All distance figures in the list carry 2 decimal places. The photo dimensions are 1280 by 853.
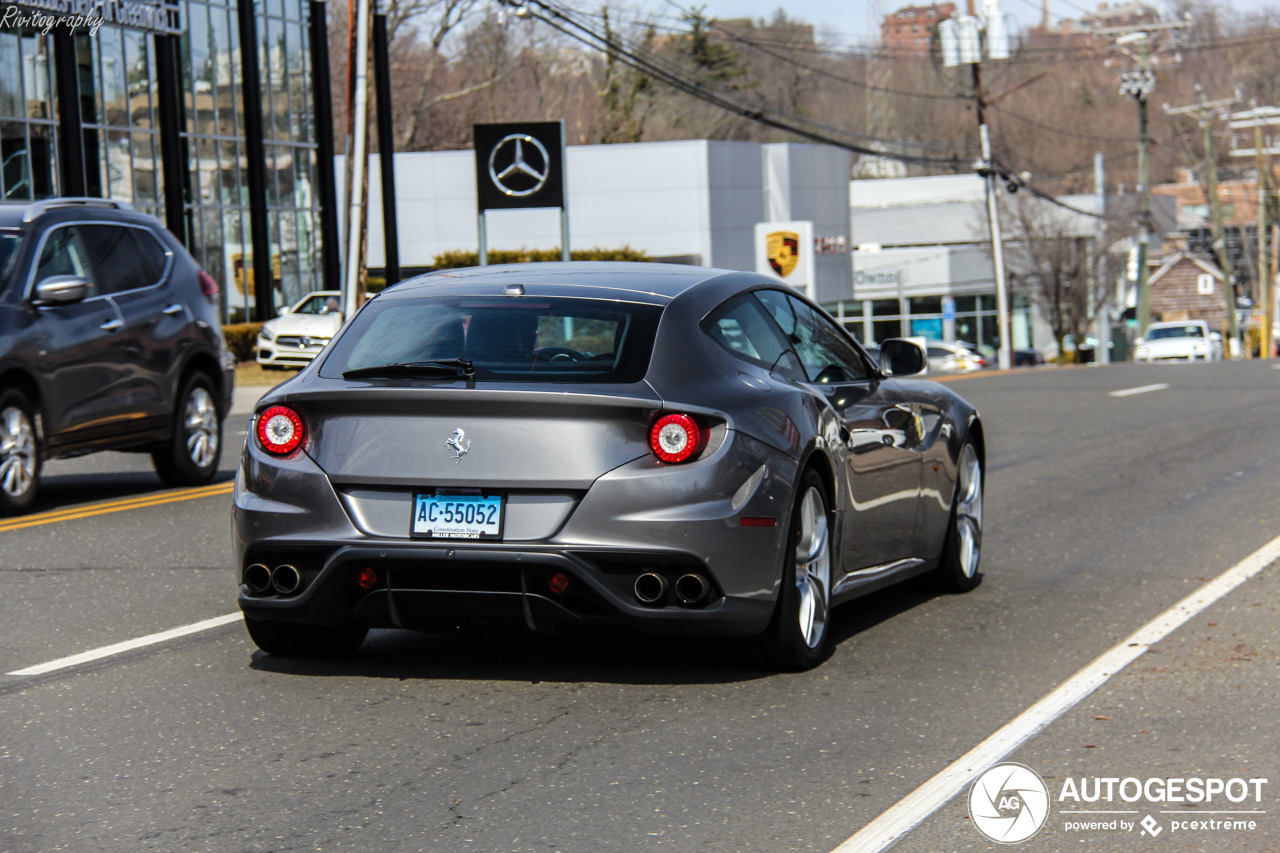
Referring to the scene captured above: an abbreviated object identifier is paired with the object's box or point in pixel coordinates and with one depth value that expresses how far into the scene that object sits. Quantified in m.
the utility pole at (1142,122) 62.38
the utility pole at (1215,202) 66.69
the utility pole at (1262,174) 68.12
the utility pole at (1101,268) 73.50
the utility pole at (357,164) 28.88
